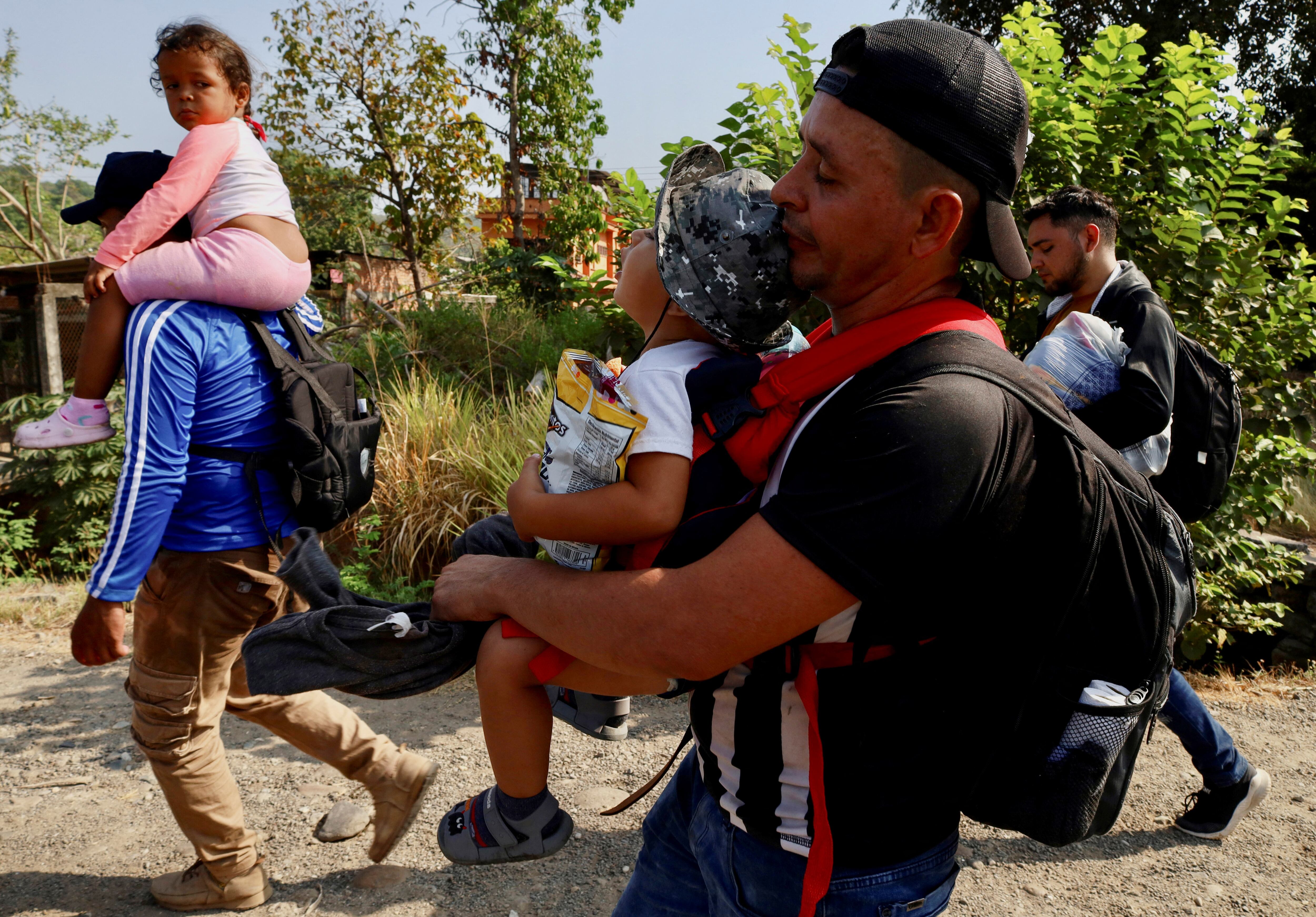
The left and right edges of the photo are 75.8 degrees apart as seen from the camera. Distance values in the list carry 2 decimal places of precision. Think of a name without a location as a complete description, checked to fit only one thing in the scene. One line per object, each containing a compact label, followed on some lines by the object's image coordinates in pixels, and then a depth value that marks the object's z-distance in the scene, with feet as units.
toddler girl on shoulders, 7.85
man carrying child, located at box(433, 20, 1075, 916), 3.26
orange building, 41.93
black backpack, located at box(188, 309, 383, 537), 8.27
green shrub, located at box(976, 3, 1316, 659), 13.52
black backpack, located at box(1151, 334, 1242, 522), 10.27
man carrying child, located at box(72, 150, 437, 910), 7.67
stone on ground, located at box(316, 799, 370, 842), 10.50
